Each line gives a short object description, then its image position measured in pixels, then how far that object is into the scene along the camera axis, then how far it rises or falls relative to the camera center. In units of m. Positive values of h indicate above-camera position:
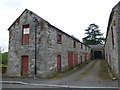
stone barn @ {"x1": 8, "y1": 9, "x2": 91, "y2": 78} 11.06 +0.47
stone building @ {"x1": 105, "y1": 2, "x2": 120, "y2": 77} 8.70 +1.87
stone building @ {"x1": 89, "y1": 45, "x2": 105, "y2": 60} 38.99 -0.19
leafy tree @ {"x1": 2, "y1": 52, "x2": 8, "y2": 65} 20.17 -0.98
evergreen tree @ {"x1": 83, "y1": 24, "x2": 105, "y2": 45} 50.47 +6.70
